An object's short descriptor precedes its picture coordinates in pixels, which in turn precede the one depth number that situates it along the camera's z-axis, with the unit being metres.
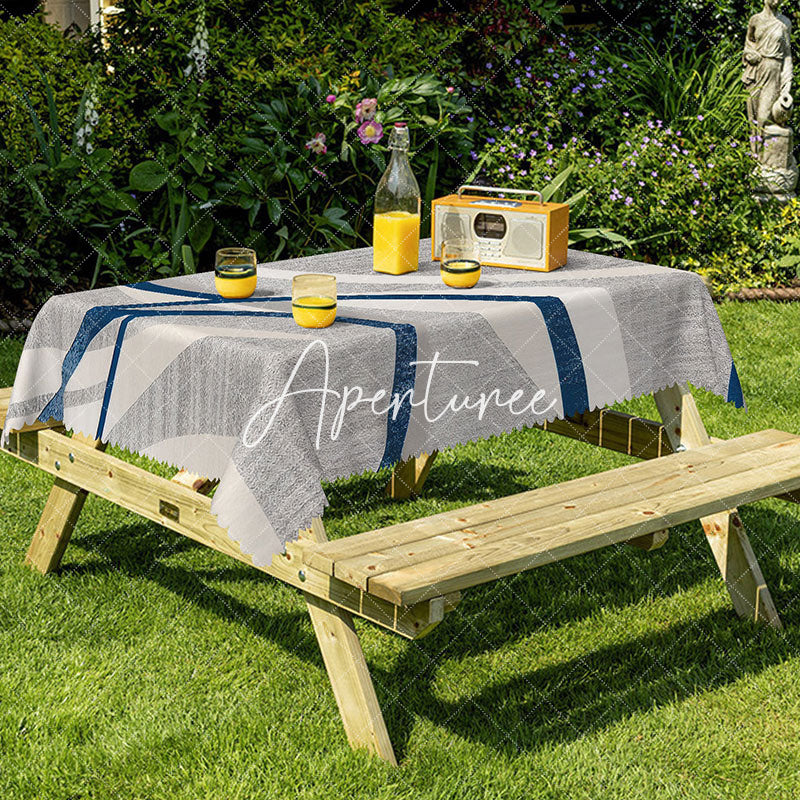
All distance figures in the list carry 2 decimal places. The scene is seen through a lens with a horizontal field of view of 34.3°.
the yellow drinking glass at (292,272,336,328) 2.99
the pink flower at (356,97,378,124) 4.98
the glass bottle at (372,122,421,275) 3.55
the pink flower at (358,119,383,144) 4.91
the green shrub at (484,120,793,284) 7.69
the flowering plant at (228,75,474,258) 6.95
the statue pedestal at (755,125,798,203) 8.22
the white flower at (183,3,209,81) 6.99
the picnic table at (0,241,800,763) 2.76
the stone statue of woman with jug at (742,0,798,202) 8.22
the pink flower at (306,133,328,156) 6.74
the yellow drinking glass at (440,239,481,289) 3.42
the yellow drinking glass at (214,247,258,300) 3.32
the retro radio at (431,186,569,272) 3.59
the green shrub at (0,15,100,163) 6.88
